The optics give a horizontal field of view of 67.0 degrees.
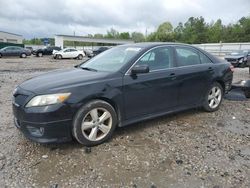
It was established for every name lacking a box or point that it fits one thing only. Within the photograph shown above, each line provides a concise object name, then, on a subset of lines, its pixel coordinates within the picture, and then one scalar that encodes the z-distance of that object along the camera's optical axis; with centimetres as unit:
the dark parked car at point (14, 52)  2160
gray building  4363
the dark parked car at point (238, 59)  1356
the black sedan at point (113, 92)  256
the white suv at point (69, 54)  2241
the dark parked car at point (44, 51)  2579
